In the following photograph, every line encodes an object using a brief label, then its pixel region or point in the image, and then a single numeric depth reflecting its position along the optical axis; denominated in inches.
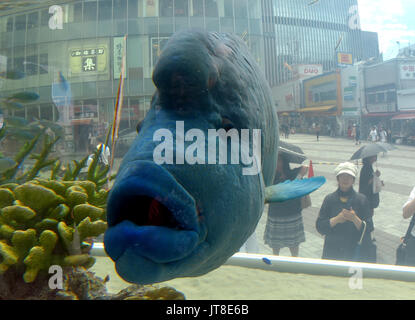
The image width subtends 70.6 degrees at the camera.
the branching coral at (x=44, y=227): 40.9
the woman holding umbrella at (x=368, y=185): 104.9
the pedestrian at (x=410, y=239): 83.5
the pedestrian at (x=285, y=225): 101.1
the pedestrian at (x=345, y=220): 88.1
